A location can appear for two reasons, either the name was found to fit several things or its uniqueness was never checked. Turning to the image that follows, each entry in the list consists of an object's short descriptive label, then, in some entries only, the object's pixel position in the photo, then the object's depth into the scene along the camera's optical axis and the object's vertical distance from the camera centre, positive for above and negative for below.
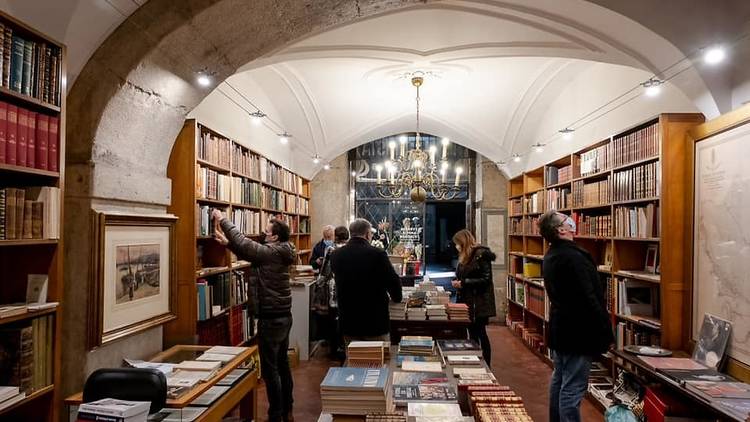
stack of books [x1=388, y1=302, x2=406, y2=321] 4.13 -0.79
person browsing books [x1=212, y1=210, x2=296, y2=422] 3.58 -0.61
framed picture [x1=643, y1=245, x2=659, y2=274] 3.99 -0.29
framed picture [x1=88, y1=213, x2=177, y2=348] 2.35 -0.30
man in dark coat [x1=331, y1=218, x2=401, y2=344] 3.61 -0.50
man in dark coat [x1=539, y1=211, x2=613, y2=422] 2.92 -0.55
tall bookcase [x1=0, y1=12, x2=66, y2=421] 1.77 +0.06
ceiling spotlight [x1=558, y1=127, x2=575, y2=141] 5.41 +1.08
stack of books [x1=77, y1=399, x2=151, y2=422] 1.79 -0.73
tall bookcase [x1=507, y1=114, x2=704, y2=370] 3.49 +0.06
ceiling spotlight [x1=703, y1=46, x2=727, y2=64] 2.74 +1.01
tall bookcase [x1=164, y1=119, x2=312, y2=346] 3.92 +0.03
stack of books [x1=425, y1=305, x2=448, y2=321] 4.08 -0.79
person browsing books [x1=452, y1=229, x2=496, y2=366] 4.64 -0.63
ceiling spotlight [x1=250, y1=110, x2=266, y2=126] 5.51 +1.24
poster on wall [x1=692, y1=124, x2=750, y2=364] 2.82 -0.06
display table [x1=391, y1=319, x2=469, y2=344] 4.06 -0.92
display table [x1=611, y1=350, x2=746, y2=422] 2.39 -0.96
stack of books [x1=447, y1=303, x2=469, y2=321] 4.06 -0.77
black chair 2.02 -0.72
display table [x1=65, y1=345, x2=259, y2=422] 2.21 -0.85
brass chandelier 6.32 +0.71
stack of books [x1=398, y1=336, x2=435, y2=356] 3.09 -0.83
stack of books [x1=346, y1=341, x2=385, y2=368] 2.74 -0.78
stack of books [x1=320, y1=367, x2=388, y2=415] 1.95 -0.73
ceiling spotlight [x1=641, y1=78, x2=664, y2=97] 3.46 +1.04
